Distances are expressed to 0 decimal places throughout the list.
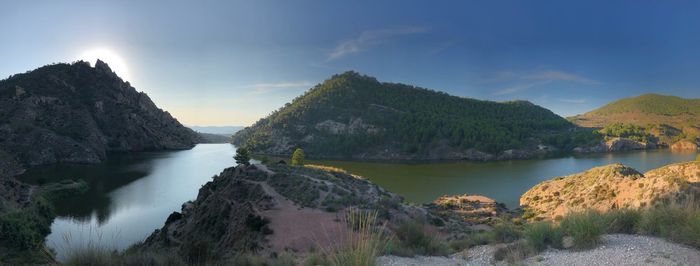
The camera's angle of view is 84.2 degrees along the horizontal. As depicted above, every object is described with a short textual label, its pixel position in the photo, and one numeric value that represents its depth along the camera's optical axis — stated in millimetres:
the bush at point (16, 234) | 14807
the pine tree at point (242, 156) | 61562
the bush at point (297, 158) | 63278
